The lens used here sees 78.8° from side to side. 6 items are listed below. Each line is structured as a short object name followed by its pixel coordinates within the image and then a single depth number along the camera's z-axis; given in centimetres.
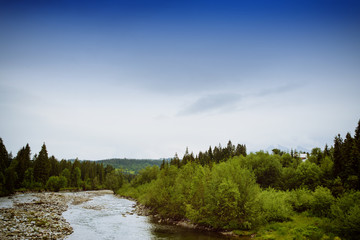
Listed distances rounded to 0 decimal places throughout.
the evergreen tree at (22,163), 9848
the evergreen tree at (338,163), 5752
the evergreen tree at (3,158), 8709
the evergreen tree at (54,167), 12865
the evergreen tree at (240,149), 13358
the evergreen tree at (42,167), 10450
